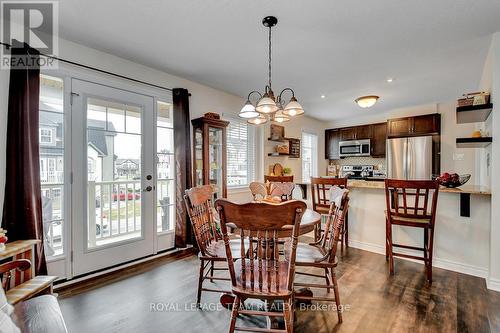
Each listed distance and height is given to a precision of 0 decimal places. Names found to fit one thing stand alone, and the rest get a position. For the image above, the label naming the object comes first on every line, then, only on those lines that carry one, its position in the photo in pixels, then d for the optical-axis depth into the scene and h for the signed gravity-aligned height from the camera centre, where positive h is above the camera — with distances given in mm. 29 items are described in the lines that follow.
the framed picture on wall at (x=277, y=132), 4941 +752
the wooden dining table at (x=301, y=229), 1657 -466
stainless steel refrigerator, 4621 +178
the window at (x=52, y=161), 2328 +68
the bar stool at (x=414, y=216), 2359 -539
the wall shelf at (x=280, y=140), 4902 +587
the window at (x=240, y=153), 4348 +267
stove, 5957 -115
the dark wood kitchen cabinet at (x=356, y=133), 5861 +890
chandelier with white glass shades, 2146 +584
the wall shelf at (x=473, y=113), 2478 +603
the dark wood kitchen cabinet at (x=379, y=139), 5598 +662
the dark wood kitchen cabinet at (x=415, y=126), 4703 +861
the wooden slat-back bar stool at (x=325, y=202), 2922 -508
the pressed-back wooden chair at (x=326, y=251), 1716 -710
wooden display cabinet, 3525 +231
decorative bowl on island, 2625 -153
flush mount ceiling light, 3441 +992
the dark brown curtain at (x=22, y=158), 2033 +87
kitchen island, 2525 -762
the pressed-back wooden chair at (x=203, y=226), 1920 -527
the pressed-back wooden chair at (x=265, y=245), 1226 -452
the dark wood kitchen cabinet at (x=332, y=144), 6473 +650
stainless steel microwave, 5844 +493
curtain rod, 2292 +1106
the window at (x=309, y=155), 6131 +315
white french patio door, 2531 -103
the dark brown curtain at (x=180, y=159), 3322 +119
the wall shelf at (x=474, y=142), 2481 +268
